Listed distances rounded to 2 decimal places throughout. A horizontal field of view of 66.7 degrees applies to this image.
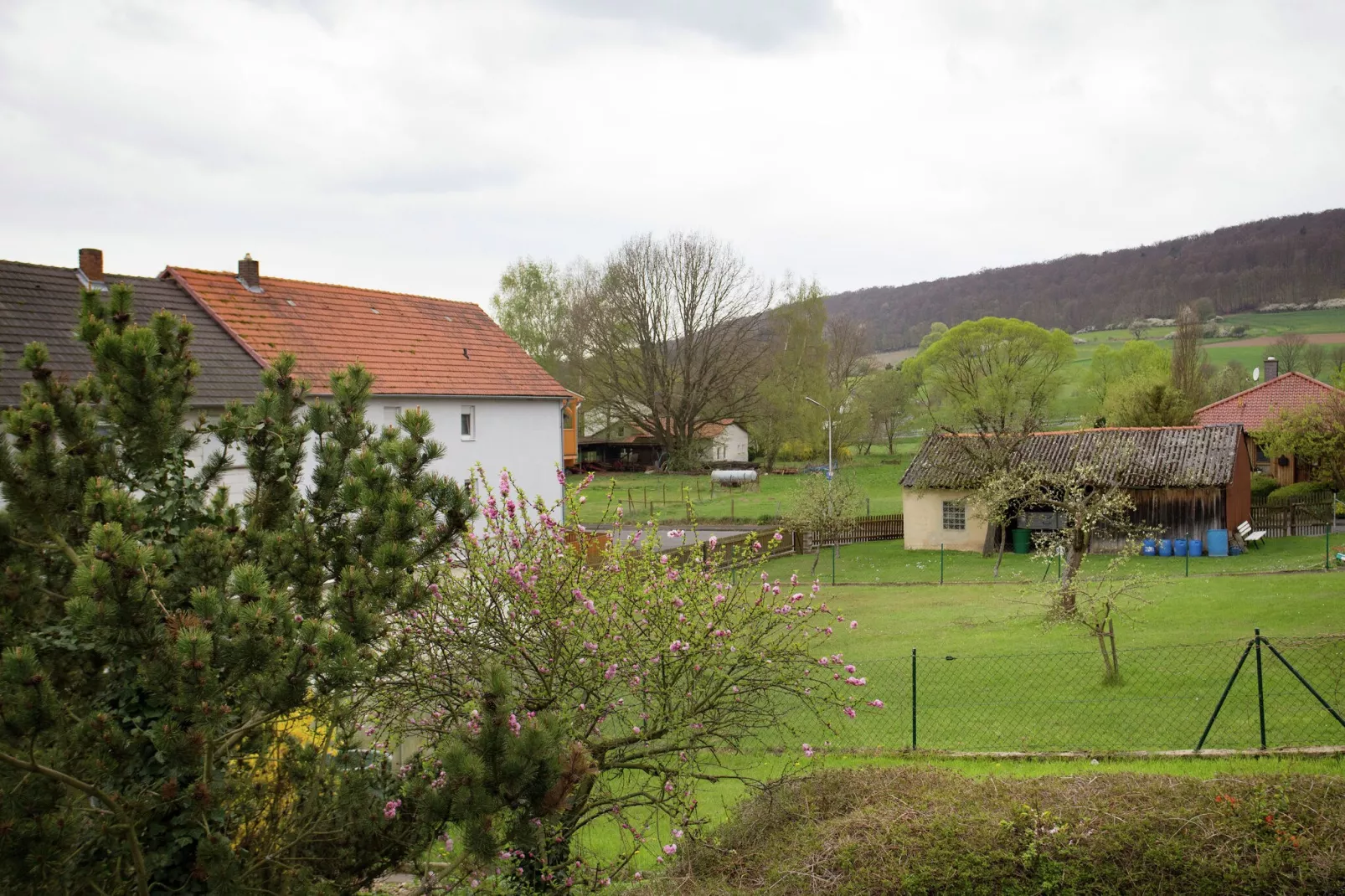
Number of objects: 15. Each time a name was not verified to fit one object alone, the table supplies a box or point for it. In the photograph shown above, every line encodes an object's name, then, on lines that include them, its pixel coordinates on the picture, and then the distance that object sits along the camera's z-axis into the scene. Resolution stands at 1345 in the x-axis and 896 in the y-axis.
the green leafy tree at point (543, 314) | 67.81
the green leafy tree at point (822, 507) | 34.34
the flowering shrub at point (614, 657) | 8.35
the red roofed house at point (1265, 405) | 46.78
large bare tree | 67.44
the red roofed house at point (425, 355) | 26.58
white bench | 31.97
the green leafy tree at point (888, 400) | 71.00
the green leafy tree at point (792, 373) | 65.62
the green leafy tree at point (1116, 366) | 65.19
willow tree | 54.16
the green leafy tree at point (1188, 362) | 54.81
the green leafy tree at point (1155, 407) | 46.47
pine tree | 4.86
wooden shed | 32.00
